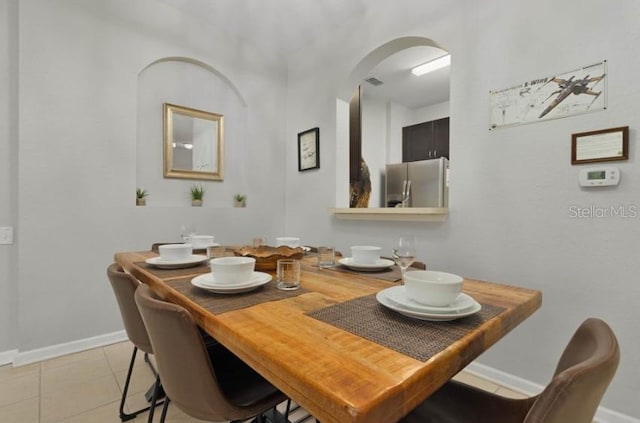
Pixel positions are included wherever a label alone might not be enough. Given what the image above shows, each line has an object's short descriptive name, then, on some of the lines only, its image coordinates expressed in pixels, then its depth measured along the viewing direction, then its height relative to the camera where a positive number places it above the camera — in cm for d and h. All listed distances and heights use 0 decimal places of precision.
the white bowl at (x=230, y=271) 100 -20
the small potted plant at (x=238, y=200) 314 +10
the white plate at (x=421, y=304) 74 -24
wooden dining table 47 -27
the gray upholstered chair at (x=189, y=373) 81 -47
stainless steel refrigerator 414 +39
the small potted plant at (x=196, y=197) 285 +12
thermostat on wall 148 +18
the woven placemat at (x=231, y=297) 87 -28
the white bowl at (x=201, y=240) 205 -21
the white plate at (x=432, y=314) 72 -25
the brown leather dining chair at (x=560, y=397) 51 -35
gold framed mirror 275 +63
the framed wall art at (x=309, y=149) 313 +65
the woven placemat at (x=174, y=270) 129 -28
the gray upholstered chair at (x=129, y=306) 128 -43
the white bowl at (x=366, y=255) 139 -21
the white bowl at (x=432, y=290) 74 -20
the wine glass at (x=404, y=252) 113 -16
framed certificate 147 +33
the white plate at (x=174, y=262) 142 -25
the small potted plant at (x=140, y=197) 256 +10
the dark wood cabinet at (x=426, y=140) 454 +111
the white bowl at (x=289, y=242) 186 -20
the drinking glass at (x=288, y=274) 108 -23
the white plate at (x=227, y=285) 97 -25
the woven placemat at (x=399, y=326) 61 -27
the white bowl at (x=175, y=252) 146 -21
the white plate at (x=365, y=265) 136 -25
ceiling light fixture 353 +177
